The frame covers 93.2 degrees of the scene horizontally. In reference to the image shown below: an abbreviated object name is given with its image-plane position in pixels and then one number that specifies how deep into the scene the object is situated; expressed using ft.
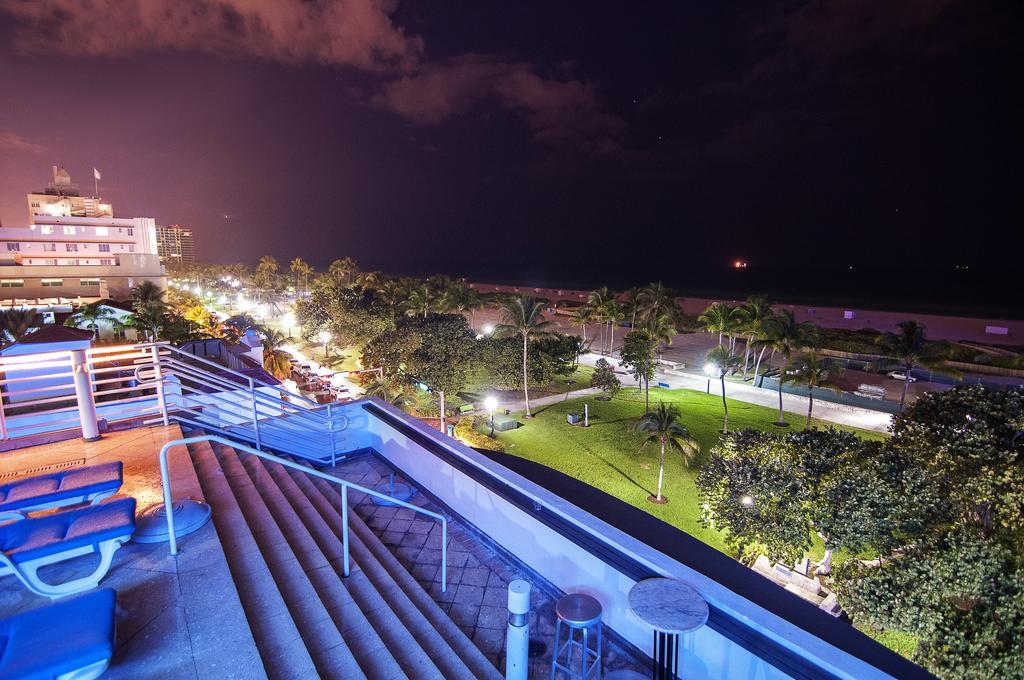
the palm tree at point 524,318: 81.10
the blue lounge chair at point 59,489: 13.19
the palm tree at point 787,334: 74.64
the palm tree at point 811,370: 71.05
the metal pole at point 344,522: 13.42
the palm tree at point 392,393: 70.49
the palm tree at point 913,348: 69.62
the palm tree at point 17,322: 69.05
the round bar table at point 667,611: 9.62
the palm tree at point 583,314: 122.62
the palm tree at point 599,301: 119.22
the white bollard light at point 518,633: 10.52
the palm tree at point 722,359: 85.58
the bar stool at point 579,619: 10.67
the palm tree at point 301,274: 273.81
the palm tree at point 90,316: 81.04
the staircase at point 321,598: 11.01
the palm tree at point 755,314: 90.05
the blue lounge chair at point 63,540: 10.90
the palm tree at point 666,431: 52.01
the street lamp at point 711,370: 94.32
